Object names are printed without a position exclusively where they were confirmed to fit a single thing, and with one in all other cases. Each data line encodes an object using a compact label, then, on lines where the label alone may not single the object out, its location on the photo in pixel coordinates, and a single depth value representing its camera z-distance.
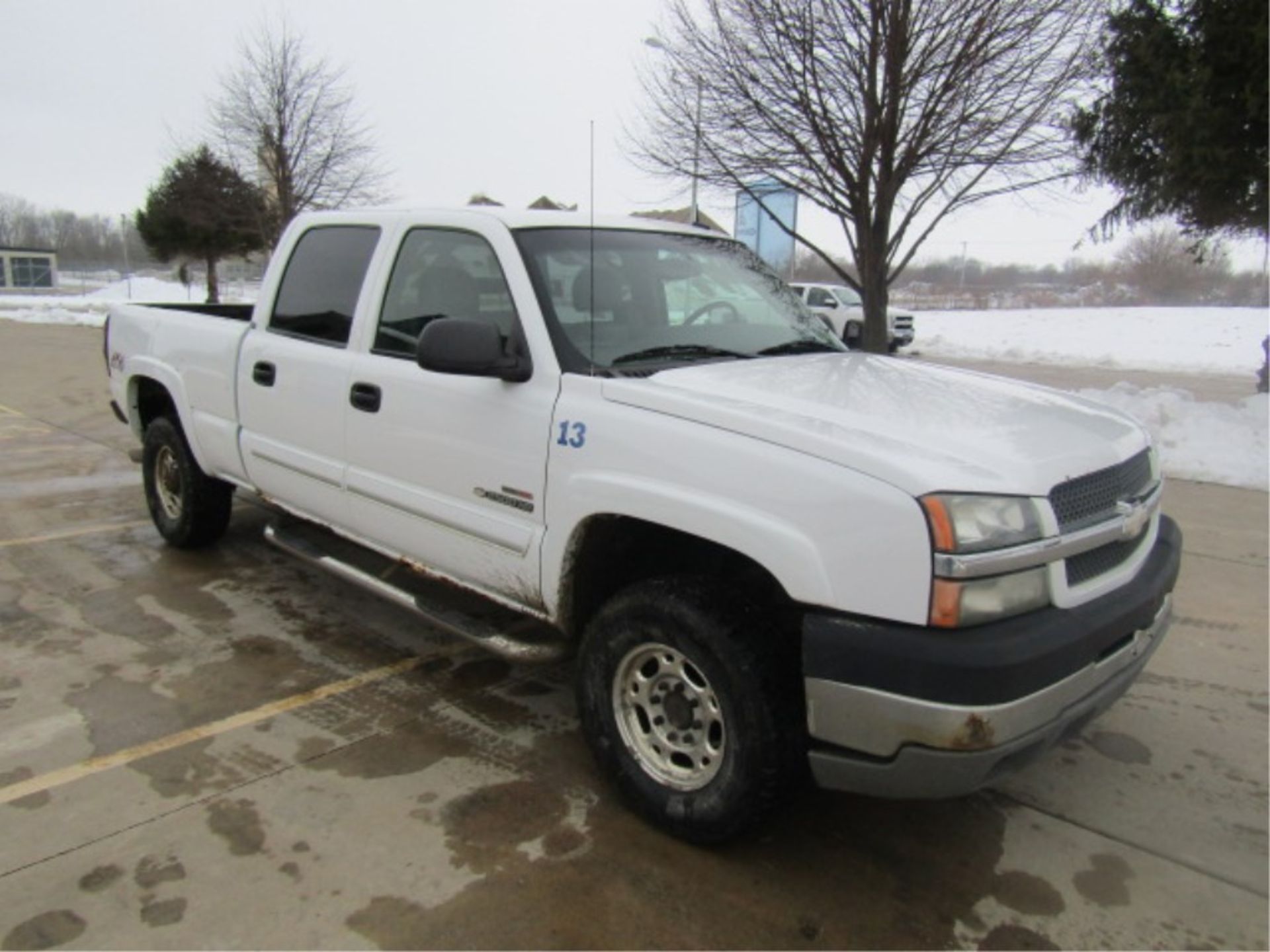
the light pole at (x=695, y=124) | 9.47
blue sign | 10.59
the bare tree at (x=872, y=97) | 8.36
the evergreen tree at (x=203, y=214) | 26.83
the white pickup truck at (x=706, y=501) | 2.25
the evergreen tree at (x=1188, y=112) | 8.59
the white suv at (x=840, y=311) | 24.11
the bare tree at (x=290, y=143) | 22.25
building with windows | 50.22
